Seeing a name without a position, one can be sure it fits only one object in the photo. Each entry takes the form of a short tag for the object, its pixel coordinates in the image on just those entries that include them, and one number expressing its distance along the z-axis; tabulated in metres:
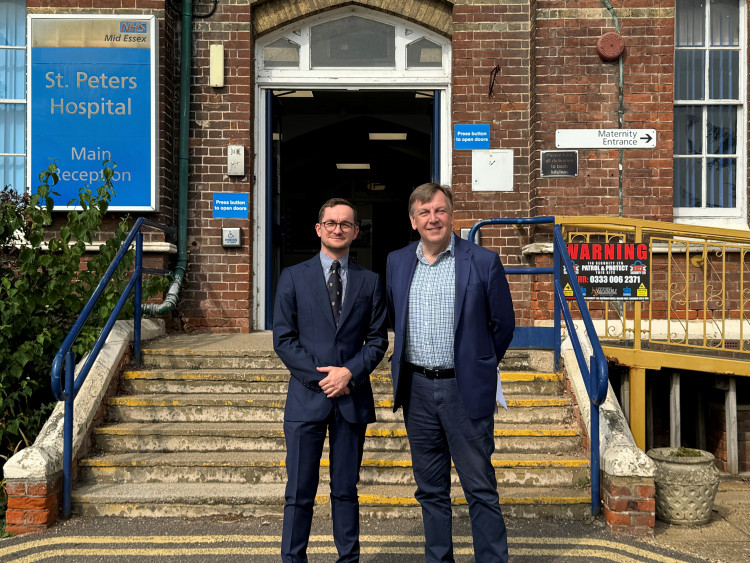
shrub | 5.13
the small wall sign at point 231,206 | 7.39
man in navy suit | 3.19
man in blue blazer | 3.14
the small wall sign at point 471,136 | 7.37
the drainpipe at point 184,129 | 7.30
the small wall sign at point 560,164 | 7.09
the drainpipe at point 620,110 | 7.09
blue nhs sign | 7.09
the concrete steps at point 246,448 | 4.37
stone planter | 4.34
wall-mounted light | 7.34
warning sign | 5.27
